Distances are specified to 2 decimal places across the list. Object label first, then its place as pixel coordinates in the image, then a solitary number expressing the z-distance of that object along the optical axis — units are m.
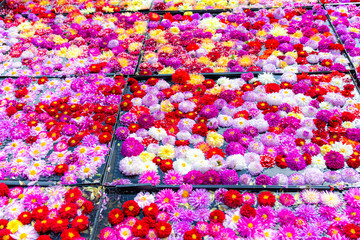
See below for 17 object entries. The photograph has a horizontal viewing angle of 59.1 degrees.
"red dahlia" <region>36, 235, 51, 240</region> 2.06
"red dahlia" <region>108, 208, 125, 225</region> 2.15
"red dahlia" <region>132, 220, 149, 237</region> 2.06
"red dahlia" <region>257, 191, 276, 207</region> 2.18
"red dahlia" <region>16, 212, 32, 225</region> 2.20
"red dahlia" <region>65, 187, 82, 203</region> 2.28
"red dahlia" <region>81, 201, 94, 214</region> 2.22
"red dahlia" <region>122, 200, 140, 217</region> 2.19
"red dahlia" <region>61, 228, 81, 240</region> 2.06
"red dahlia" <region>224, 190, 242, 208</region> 2.19
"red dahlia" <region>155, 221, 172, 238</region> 2.05
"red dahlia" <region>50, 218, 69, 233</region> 2.12
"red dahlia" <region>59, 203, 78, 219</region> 2.20
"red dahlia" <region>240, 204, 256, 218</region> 2.12
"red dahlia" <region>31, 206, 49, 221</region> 2.20
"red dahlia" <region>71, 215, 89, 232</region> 2.12
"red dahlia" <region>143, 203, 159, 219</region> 2.17
